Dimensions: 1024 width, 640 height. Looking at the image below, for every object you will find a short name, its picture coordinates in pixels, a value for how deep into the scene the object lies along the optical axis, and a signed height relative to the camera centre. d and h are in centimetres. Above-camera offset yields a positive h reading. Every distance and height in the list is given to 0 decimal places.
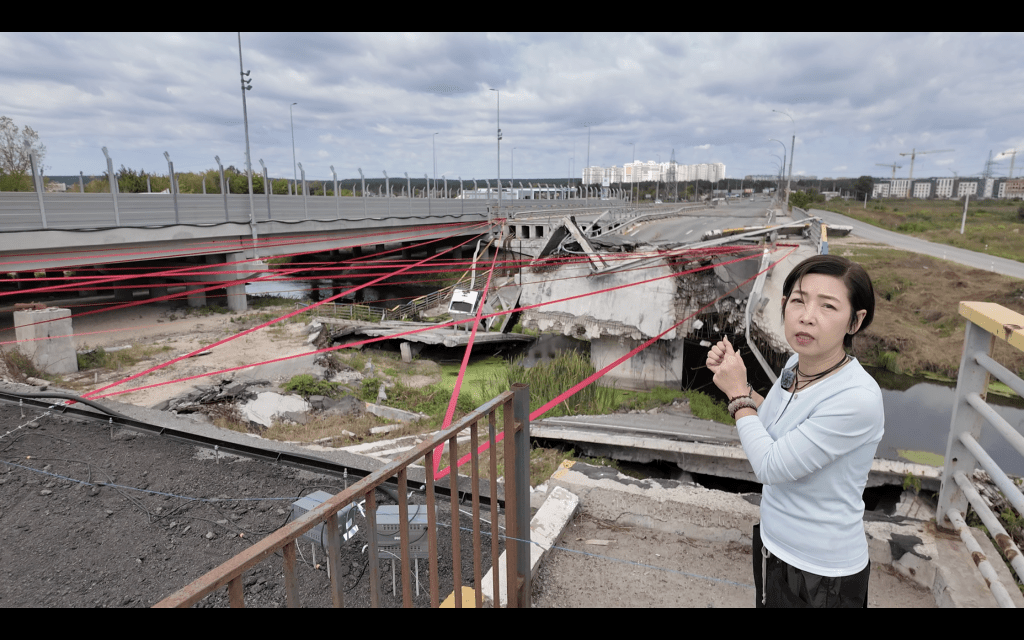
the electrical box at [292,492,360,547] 350 -199
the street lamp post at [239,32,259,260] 1802 +145
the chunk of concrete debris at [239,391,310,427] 1037 -380
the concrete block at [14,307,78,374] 1226 -297
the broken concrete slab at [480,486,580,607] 335 -221
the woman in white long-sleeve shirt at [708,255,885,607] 182 -76
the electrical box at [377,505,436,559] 342 -201
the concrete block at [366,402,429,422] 1079 -401
